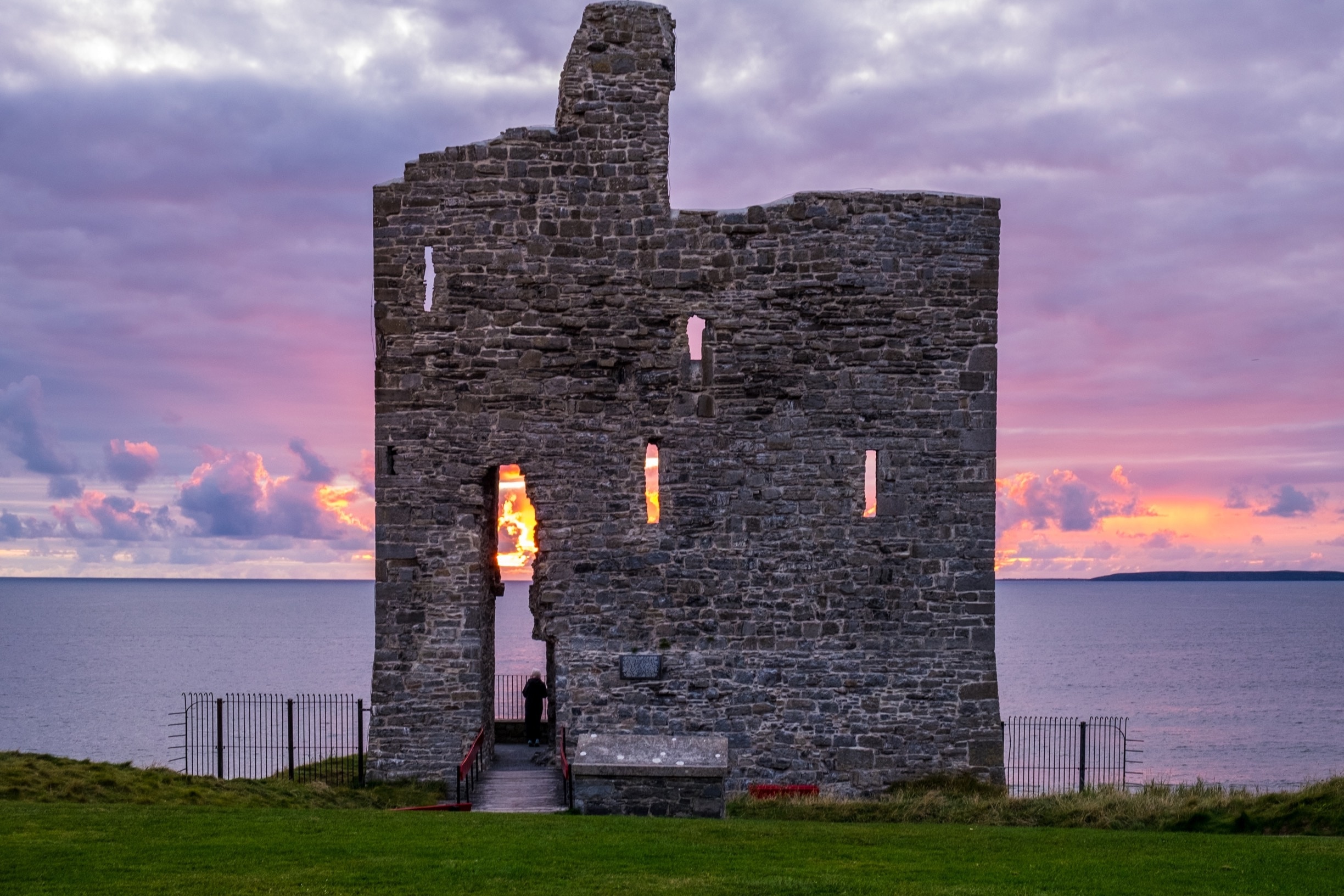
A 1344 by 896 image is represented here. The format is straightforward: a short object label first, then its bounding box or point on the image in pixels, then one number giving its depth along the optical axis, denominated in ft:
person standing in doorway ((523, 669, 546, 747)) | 69.82
